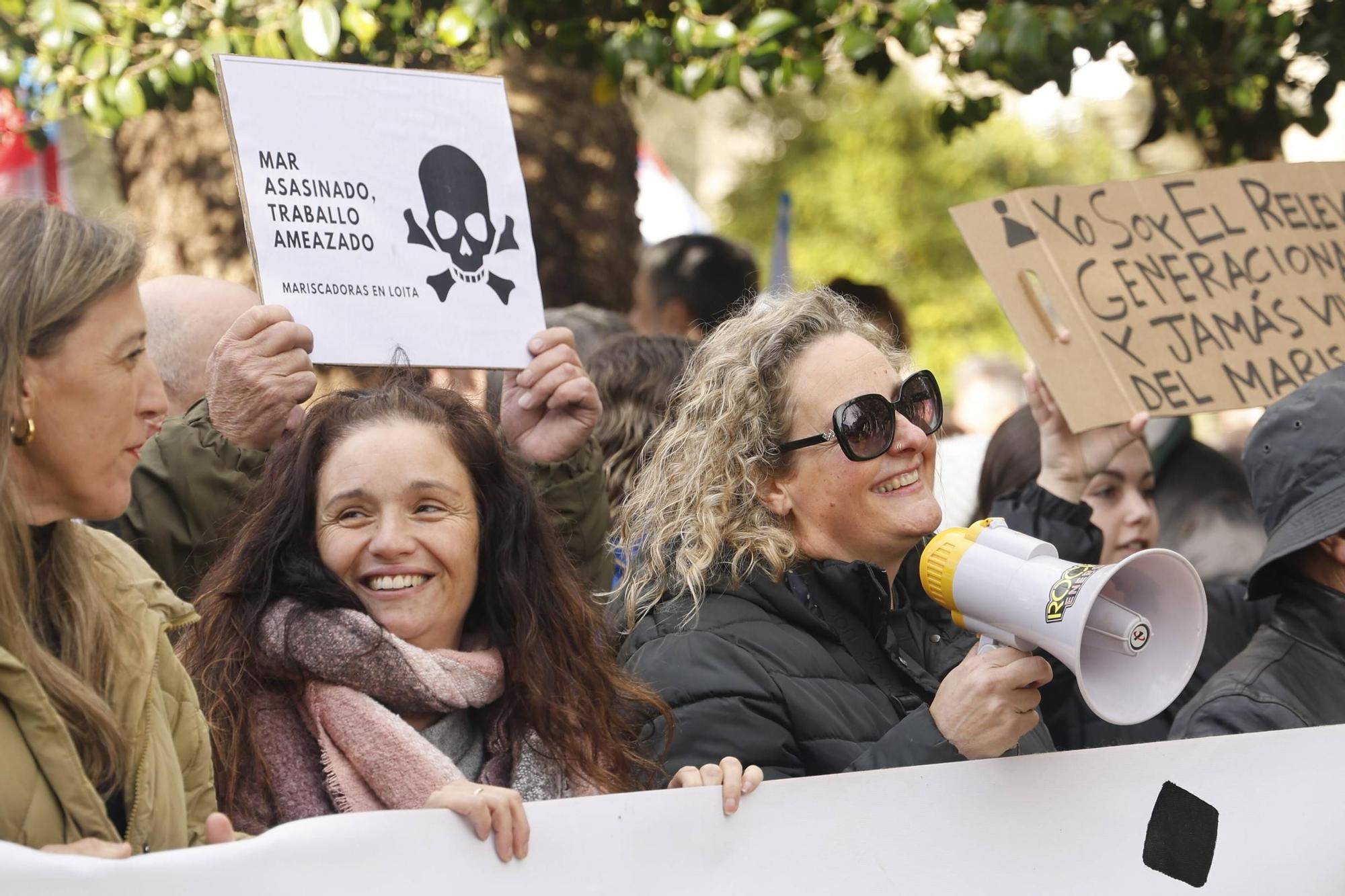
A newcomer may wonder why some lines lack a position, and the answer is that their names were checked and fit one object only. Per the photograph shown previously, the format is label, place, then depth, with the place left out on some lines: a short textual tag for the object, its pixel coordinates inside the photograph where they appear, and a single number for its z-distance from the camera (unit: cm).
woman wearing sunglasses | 493
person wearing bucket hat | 551
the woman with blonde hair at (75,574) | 357
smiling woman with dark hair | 448
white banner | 375
